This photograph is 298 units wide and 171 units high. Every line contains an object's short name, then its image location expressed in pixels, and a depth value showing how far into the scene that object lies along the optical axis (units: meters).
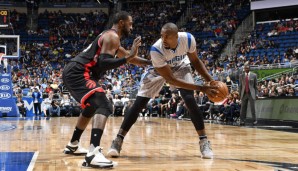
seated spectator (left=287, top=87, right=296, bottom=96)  12.00
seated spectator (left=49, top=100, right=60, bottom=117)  19.38
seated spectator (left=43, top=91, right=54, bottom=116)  19.52
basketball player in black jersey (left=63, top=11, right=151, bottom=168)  4.12
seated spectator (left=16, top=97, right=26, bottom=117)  19.41
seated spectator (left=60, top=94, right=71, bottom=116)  19.72
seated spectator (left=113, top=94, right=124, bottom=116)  19.77
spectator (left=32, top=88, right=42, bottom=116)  18.98
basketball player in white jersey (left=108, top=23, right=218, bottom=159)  4.57
